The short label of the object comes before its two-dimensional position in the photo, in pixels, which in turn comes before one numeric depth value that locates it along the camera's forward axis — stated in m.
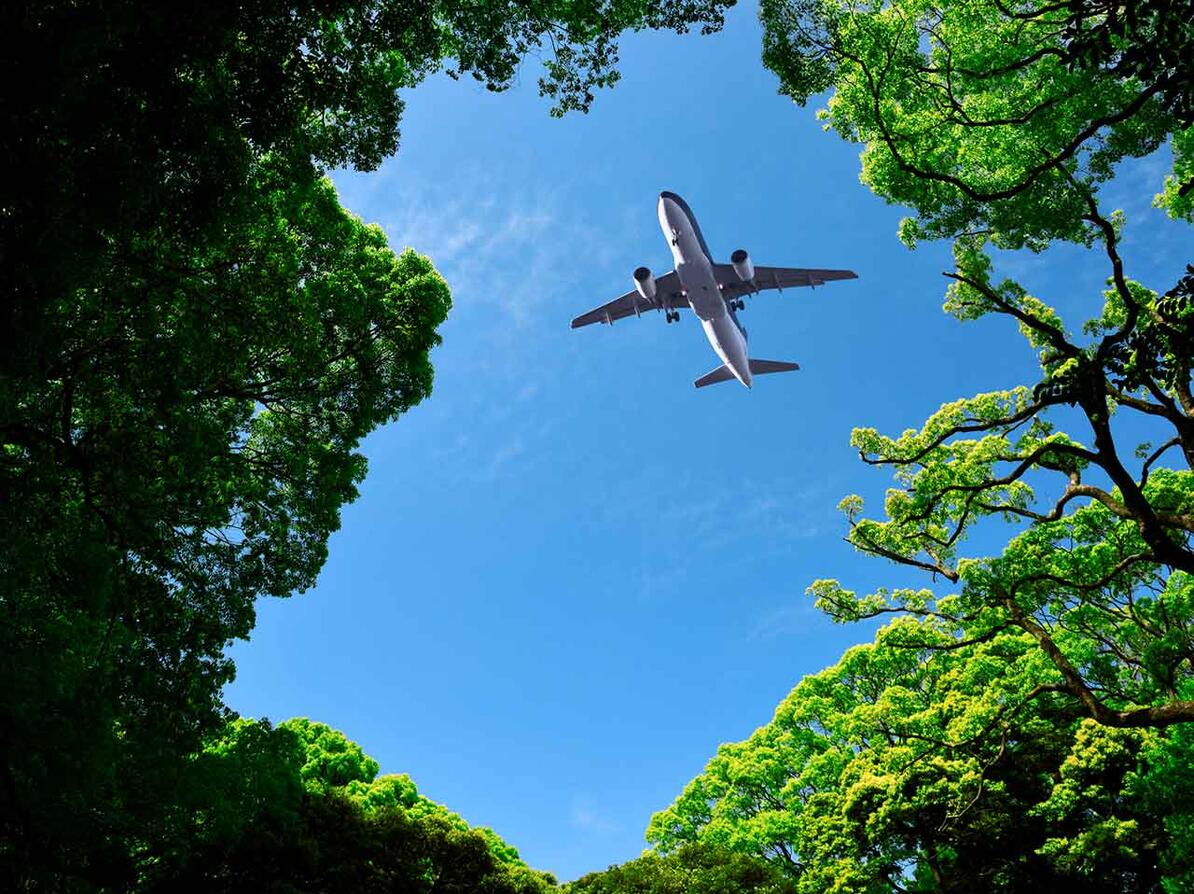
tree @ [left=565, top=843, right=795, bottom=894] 14.86
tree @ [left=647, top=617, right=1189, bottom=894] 13.58
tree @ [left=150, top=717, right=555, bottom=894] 8.92
